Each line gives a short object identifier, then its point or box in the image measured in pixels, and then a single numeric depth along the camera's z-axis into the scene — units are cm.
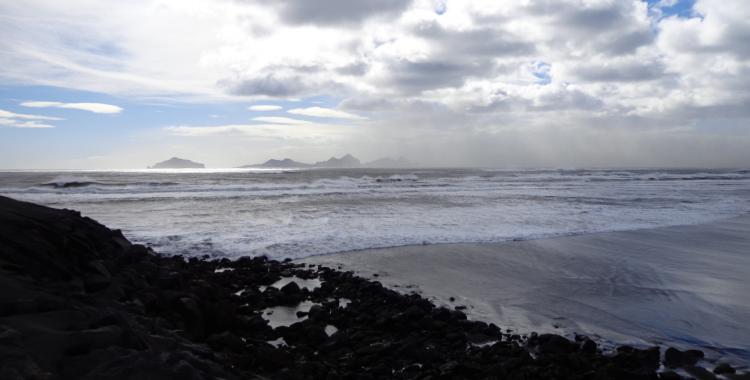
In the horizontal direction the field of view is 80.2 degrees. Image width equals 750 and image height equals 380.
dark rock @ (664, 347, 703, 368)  560
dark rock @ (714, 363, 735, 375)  536
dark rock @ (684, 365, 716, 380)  524
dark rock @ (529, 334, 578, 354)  592
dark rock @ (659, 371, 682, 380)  510
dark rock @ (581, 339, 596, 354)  589
